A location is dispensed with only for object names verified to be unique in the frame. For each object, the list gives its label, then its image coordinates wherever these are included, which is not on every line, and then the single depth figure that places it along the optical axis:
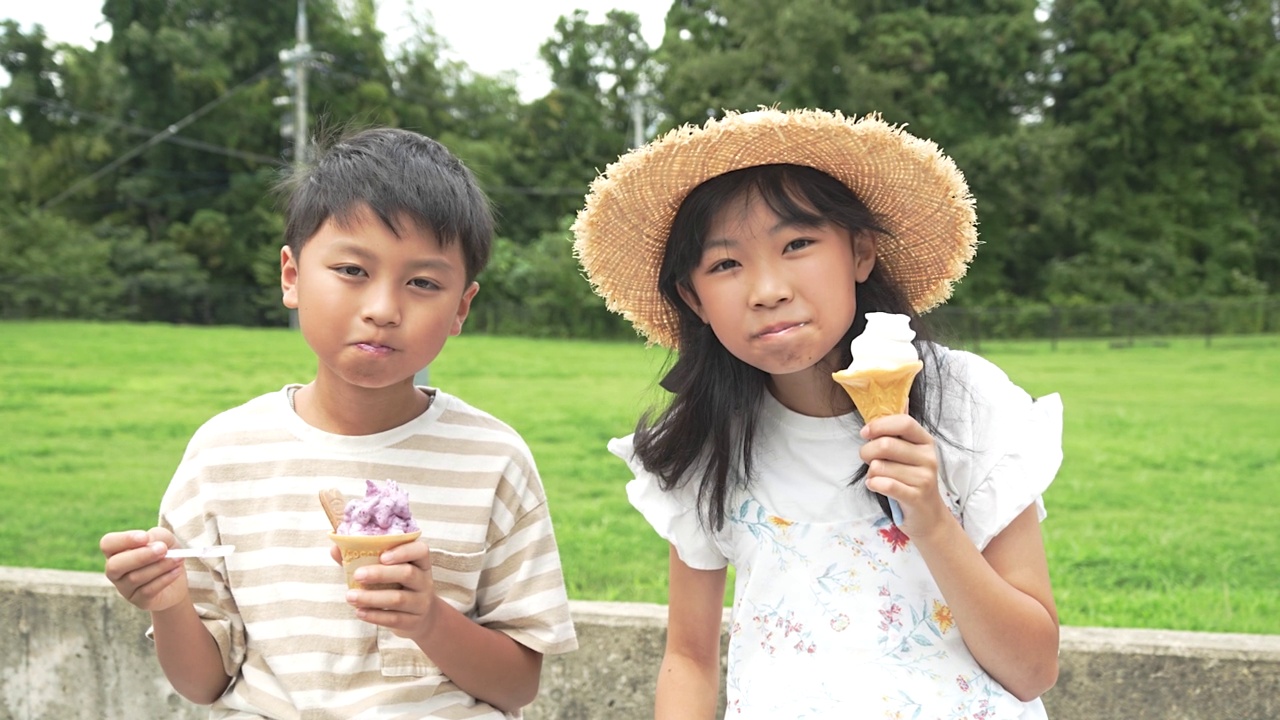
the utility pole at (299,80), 34.34
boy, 2.21
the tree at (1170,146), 32.78
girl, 2.07
